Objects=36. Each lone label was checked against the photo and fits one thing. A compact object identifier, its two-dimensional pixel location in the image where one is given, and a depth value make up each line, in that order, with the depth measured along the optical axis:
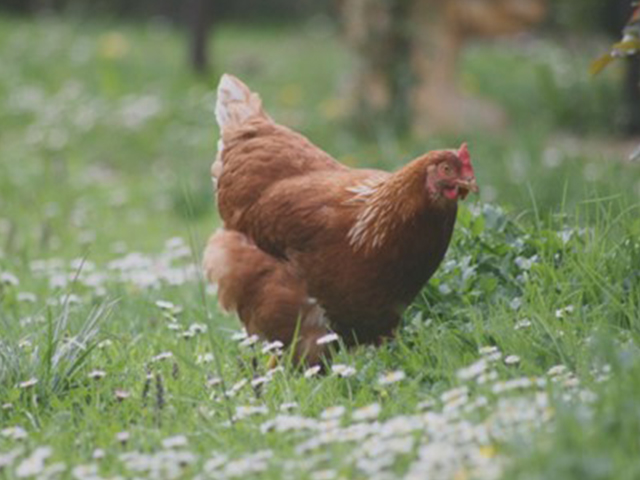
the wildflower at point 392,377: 6.32
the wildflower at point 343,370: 7.05
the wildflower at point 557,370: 6.46
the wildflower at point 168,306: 8.62
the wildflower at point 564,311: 7.33
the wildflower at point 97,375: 7.34
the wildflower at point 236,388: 7.08
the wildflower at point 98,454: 6.08
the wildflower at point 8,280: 10.54
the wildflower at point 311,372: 7.24
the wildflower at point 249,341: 7.83
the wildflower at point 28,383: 7.11
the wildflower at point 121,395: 7.01
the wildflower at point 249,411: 6.46
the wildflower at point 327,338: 7.64
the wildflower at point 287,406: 6.63
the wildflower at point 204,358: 7.88
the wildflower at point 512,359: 6.71
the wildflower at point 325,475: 5.28
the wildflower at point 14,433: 6.30
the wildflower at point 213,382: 7.08
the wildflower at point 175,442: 5.95
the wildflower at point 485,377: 5.84
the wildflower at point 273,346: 7.60
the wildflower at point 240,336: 8.23
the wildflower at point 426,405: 6.05
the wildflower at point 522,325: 7.30
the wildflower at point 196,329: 8.48
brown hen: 7.70
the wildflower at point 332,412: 5.94
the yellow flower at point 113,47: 25.80
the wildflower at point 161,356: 7.75
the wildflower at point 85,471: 5.79
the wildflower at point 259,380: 7.01
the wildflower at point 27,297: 10.25
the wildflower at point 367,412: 5.80
